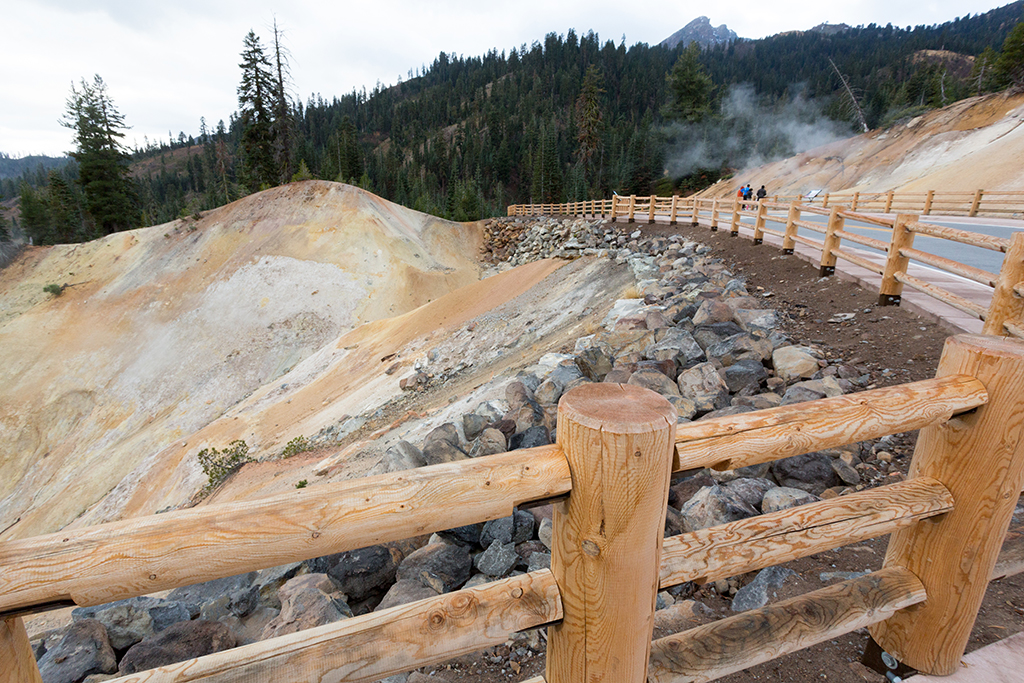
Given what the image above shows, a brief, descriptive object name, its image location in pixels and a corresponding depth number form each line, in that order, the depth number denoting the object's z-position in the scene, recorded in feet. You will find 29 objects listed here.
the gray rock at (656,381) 17.76
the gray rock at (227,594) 12.29
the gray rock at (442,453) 17.21
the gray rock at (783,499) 11.41
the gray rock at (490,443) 17.65
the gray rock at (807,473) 12.65
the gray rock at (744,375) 17.97
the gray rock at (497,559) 11.55
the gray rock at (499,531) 12.17
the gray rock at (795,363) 18.01
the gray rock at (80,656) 9.52
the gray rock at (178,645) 9.49
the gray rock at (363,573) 11.99
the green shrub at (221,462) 32.35
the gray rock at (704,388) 16.97
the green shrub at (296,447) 33.22
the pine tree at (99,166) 137.90
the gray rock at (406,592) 10.80
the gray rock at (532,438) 16.49
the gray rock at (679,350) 20.53
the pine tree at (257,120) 125.90
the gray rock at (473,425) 20.76
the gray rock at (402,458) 16.84
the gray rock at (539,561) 11.14
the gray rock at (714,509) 11.25
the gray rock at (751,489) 11.90
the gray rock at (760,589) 9.65
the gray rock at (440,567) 11.46
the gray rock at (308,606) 10.42
